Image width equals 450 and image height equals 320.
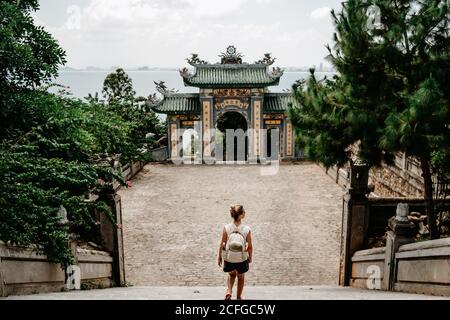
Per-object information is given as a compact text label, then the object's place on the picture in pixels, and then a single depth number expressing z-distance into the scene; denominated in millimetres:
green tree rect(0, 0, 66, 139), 5707
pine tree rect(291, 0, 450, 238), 5289
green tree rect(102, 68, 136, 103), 25312
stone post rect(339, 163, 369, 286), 7866
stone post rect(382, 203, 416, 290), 6102
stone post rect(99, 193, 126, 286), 7527
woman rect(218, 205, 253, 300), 5051
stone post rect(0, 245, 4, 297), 4404
